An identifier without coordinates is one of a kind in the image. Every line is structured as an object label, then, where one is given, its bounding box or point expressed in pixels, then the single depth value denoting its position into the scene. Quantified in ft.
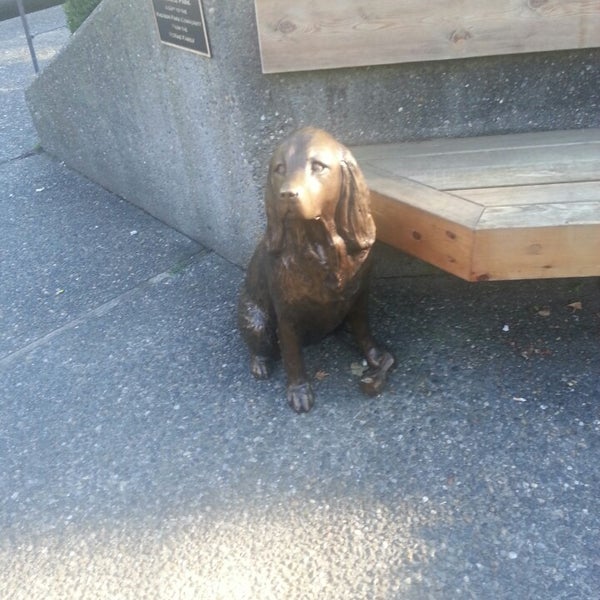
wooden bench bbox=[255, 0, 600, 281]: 7.75
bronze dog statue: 7.11
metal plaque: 9.65
